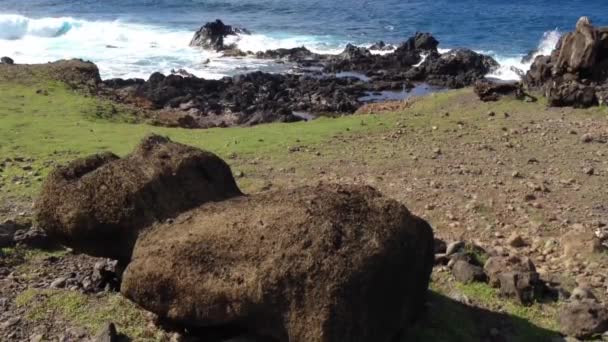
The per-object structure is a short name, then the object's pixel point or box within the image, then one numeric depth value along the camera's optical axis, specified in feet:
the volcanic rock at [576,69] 60.54
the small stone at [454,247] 30.12
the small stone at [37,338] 23.66
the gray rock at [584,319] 23.76
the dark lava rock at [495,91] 65.05
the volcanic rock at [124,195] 24.03
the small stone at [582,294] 26.32
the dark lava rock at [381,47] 142.82
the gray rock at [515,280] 26.03
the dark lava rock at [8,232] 30.96
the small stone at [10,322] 24.49
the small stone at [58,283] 27.25
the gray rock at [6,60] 90.42
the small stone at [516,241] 33.22
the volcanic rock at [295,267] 18.92
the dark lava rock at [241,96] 79.56
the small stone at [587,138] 49.62
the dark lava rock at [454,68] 109.50
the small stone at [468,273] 27.48
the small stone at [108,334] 22.41
